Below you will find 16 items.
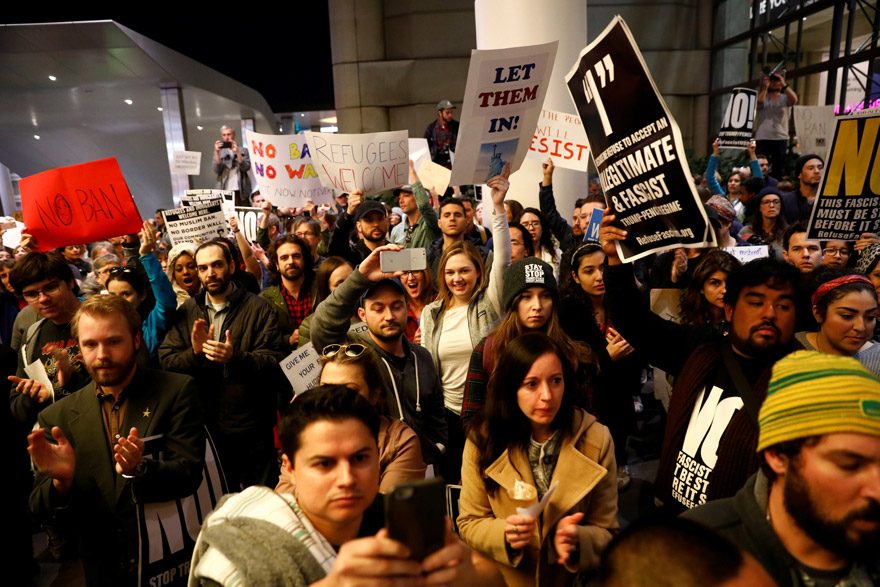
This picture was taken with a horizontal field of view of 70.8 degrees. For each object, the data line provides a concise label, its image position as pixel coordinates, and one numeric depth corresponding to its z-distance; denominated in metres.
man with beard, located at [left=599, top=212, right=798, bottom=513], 2.12
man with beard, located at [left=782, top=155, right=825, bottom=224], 6.32
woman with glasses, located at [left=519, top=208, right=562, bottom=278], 5.82
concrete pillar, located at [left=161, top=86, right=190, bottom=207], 14.62
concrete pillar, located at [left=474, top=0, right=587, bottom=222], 6.76
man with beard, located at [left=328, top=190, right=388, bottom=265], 4.90
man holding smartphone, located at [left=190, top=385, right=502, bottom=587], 0.98
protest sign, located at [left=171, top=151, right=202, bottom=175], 9.32
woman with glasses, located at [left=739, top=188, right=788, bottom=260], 5.83
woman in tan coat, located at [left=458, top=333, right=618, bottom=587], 2.18
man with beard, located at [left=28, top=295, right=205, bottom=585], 2.47
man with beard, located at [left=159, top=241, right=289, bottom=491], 3.70
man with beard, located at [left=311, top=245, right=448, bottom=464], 3.05
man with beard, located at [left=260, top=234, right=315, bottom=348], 4.45
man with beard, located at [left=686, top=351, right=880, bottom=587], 1.37
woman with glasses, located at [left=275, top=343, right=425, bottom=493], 2.23
